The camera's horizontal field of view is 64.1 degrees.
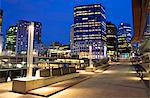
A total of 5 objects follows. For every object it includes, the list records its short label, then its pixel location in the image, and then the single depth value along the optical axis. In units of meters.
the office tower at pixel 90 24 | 81.88
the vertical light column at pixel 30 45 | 7.76
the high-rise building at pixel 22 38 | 78.40
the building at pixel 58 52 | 80.17
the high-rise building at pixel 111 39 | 86.66
